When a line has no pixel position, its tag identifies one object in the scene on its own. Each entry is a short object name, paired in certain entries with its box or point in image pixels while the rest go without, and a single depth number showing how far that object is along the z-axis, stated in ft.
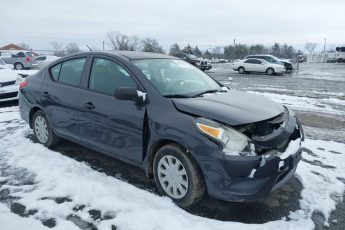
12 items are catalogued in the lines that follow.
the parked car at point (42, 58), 92.37
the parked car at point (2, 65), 38.22
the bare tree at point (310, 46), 378.32
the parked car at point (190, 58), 99.30
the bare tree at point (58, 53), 161.27
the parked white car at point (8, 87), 30.48
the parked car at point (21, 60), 93.81
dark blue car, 10.85
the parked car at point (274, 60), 88.48
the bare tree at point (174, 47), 245.61
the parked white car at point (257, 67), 84.43
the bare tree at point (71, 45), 244.50
